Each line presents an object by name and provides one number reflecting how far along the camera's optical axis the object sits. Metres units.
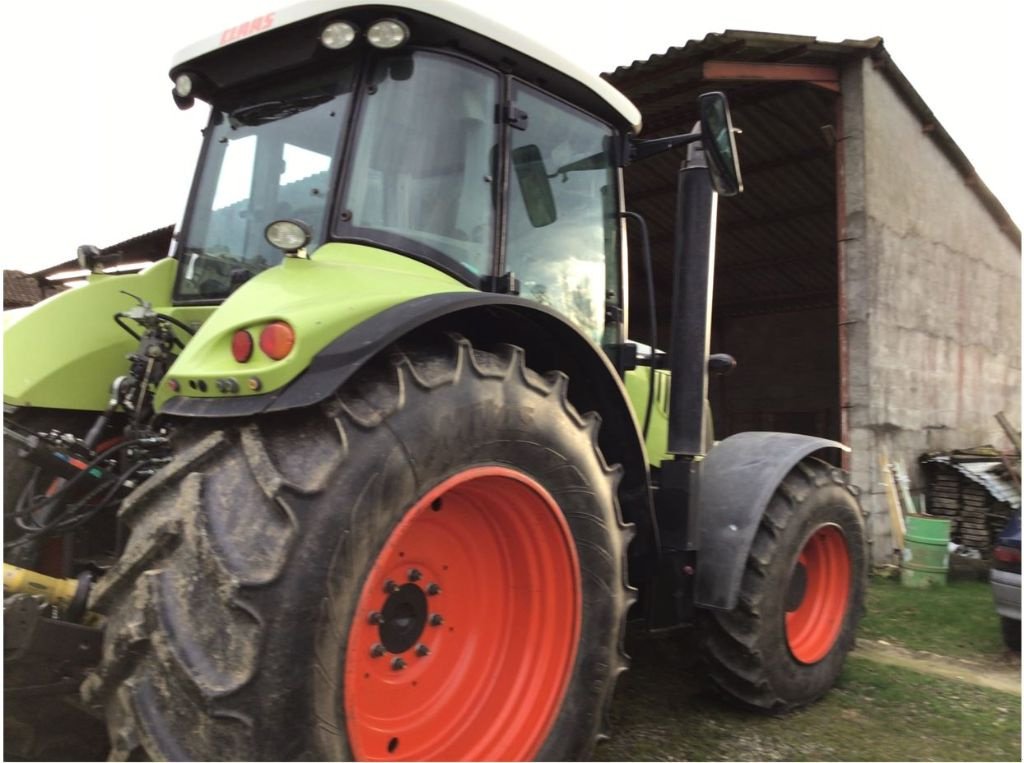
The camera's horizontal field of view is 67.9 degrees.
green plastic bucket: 6.29
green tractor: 1.58
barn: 7.25
